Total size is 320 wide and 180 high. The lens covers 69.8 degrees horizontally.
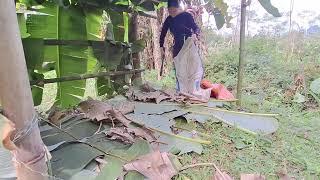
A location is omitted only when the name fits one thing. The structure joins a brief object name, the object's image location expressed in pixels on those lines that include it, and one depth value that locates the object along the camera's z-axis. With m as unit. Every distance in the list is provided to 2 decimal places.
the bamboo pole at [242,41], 1.89
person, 2.33
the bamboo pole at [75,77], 1.61
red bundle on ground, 2.09
